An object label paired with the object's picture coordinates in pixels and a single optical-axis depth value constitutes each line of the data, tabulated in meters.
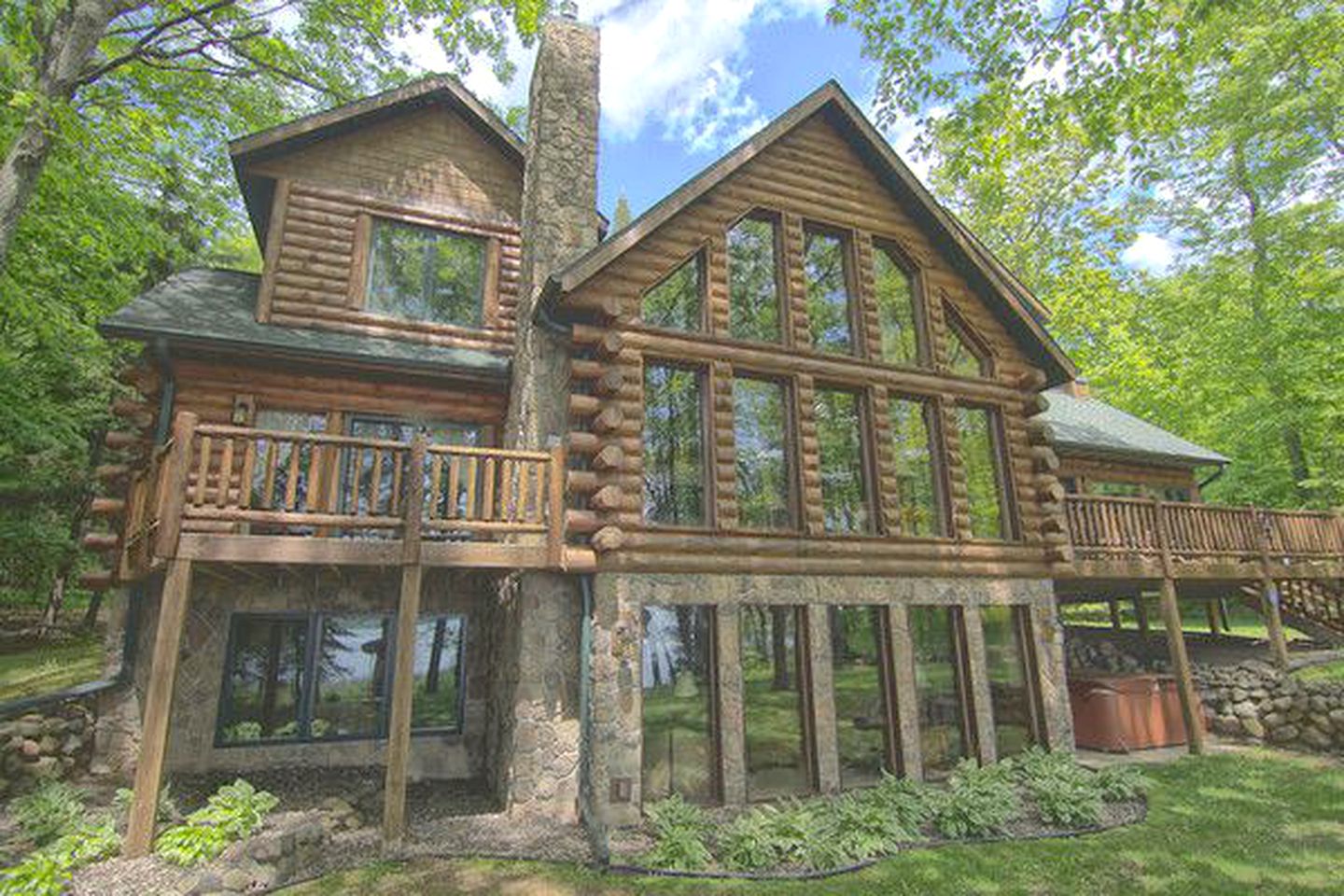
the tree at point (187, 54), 9.46
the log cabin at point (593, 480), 8.53
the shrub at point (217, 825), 6.47
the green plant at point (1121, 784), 9.51
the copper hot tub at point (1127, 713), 12.50
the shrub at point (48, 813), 7.25
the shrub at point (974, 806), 8.27
